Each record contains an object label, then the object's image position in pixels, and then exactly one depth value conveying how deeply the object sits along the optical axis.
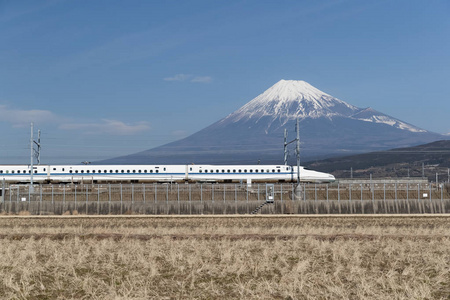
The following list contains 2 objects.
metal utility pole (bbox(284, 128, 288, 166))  86.39
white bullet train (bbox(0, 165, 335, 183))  93.19
